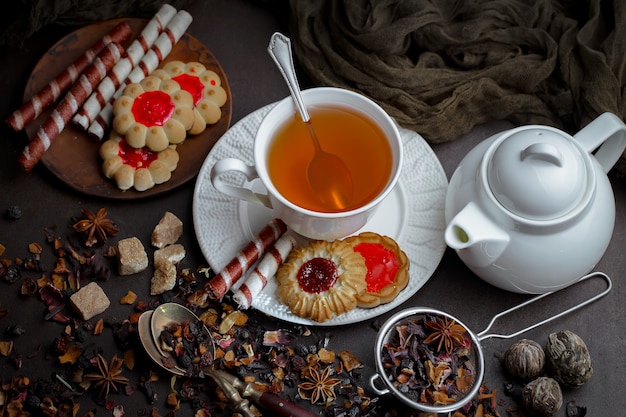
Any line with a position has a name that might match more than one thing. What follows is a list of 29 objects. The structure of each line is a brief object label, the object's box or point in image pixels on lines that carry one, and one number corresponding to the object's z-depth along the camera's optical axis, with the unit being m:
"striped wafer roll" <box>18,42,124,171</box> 0.68
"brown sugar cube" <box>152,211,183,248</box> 0.67
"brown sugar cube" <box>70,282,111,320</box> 0.66
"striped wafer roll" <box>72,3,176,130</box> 0.69
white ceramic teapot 0.59
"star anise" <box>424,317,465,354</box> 0.64
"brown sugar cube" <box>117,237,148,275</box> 0.67
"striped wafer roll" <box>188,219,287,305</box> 0.63
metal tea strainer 0.62
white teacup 0.59
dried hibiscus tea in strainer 0.63
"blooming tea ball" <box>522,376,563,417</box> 0.63
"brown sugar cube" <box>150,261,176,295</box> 0.66
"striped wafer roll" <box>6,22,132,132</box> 0.69
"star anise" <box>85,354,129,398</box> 0.64
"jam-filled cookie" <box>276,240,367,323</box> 0.63
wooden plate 0.68
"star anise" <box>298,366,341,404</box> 0.64
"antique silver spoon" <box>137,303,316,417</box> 0.62
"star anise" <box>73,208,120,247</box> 0.68
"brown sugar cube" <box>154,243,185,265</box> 0.67
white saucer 0.65
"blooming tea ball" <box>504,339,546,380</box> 0.64
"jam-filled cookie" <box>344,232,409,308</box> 0.64
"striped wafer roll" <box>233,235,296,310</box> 0.63
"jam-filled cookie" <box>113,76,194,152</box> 0.68
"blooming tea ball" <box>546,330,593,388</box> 0.64
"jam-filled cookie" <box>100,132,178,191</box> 0.68
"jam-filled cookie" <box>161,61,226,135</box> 0.70
